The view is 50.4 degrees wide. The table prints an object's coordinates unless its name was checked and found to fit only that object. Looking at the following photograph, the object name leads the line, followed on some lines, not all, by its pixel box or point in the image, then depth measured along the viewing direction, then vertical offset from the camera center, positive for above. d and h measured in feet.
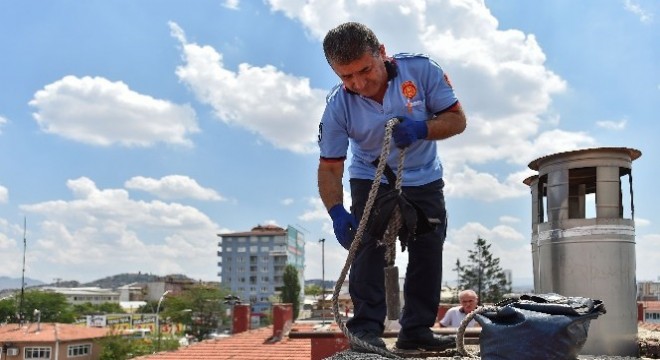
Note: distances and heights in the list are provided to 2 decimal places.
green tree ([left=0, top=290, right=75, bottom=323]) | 285.43 -16.39
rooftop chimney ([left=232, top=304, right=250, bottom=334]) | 90.02 -6.14
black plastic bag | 6.86 -0.58
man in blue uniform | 9.86 +1.71
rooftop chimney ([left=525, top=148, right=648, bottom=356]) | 11.74 +0.47
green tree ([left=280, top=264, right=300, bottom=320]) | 258.96 -6.82
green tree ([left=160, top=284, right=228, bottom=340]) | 274.16 -17.15
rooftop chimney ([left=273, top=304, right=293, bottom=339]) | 58.69 -4.49
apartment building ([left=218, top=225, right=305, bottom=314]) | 398.21 +4.88
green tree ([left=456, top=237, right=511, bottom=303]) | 189.67 -1.90
